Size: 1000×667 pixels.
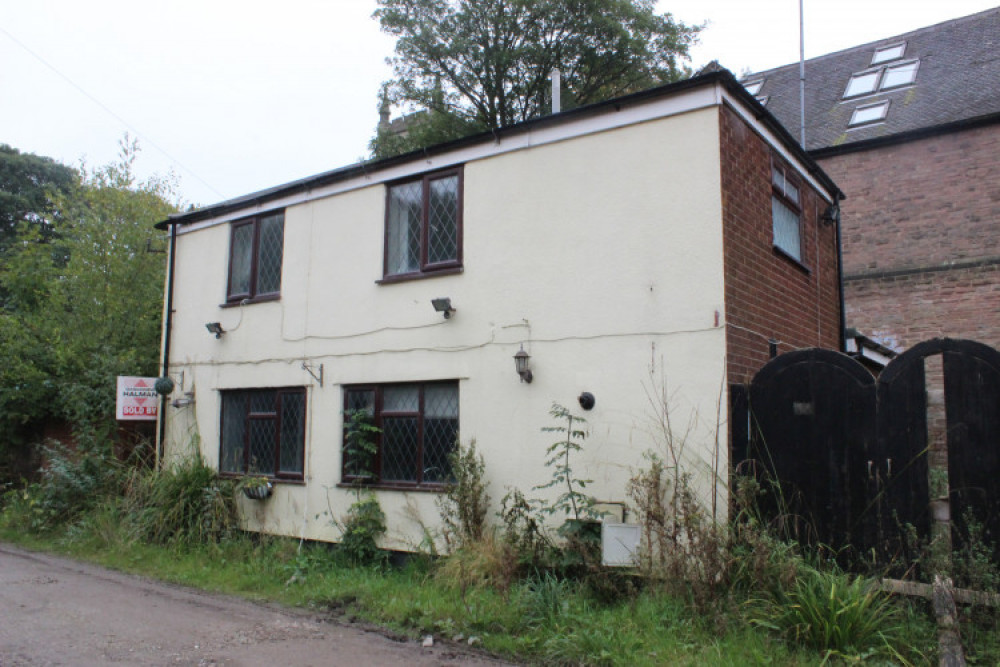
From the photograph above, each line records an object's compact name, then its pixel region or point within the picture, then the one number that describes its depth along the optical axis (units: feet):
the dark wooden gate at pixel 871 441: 18.52
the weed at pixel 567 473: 23.08
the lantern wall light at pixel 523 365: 25.77
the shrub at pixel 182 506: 32.94
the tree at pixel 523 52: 70.79
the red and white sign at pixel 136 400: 36.99
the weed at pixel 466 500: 25.93
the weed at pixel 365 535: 28.73
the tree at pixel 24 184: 100.42
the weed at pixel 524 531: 23.94
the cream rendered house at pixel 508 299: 23.49
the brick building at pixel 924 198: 47.03
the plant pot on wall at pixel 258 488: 32.83
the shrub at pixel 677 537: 19.43
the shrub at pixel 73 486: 37.24
